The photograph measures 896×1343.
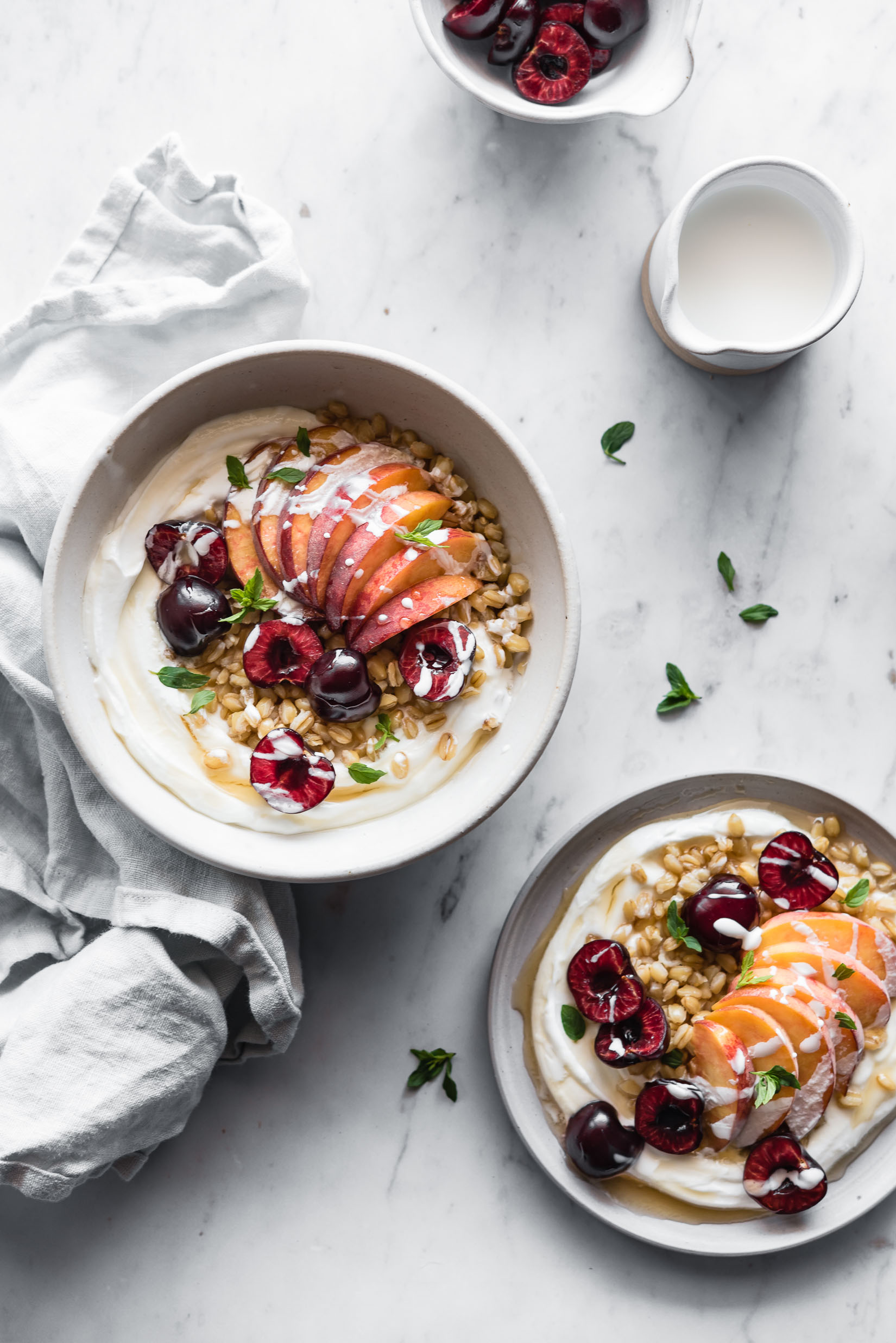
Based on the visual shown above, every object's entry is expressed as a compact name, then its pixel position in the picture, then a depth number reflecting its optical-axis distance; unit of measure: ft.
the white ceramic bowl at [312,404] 2.58
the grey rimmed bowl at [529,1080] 2.76
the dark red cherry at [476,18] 2.71
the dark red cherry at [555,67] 2.72
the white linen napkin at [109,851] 2.67
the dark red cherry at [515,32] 2.71
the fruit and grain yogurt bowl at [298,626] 2.61
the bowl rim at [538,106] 2.68
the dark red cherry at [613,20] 2.71
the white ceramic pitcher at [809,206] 2.68
